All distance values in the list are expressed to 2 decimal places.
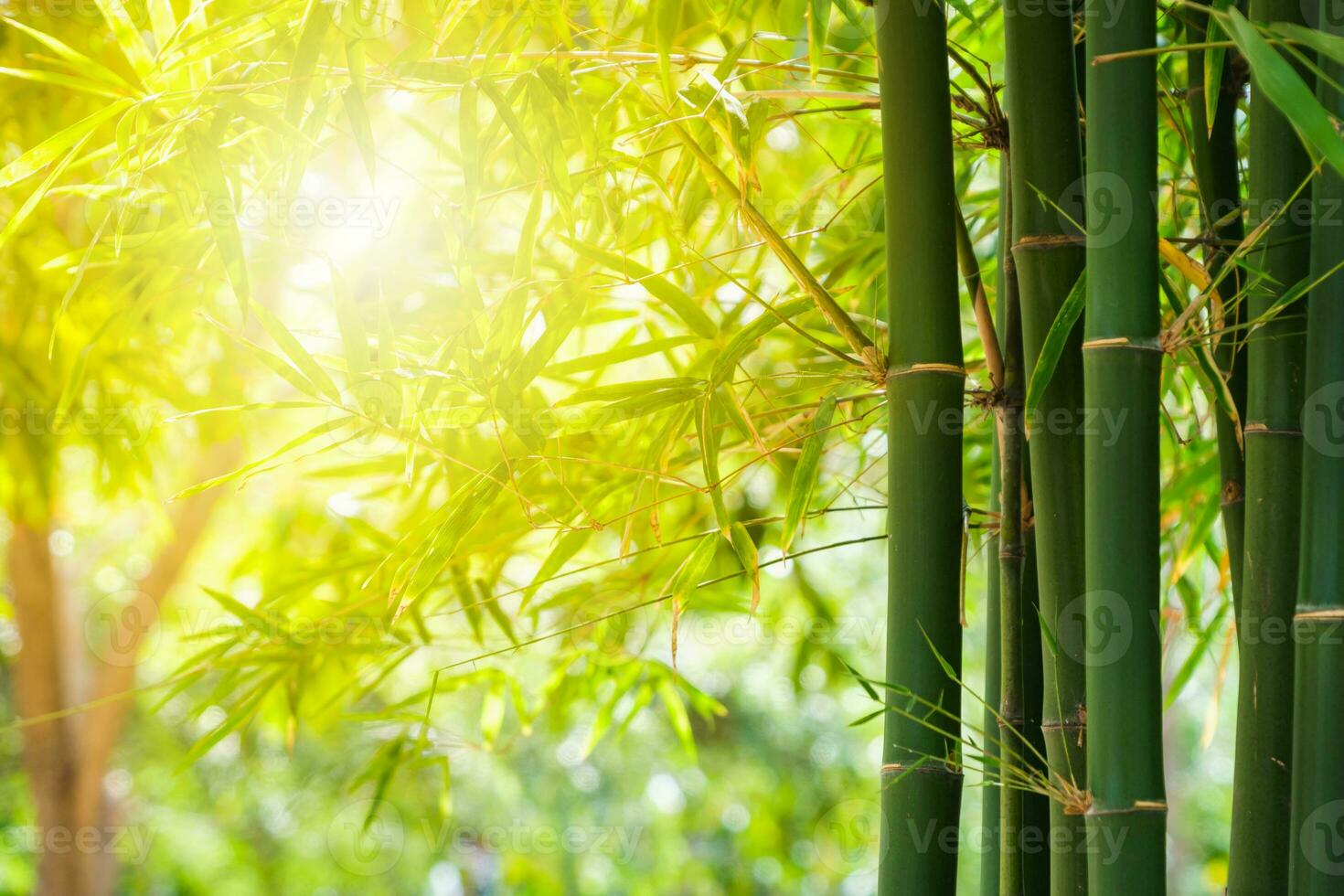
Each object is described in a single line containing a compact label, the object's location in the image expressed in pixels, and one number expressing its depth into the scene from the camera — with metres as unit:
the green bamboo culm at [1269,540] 2.36
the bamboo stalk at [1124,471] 2.27
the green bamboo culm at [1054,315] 2.38
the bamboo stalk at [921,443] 2.36
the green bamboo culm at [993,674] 2.59
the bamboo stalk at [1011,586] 2.48
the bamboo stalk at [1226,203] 2.51
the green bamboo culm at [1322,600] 2.29
